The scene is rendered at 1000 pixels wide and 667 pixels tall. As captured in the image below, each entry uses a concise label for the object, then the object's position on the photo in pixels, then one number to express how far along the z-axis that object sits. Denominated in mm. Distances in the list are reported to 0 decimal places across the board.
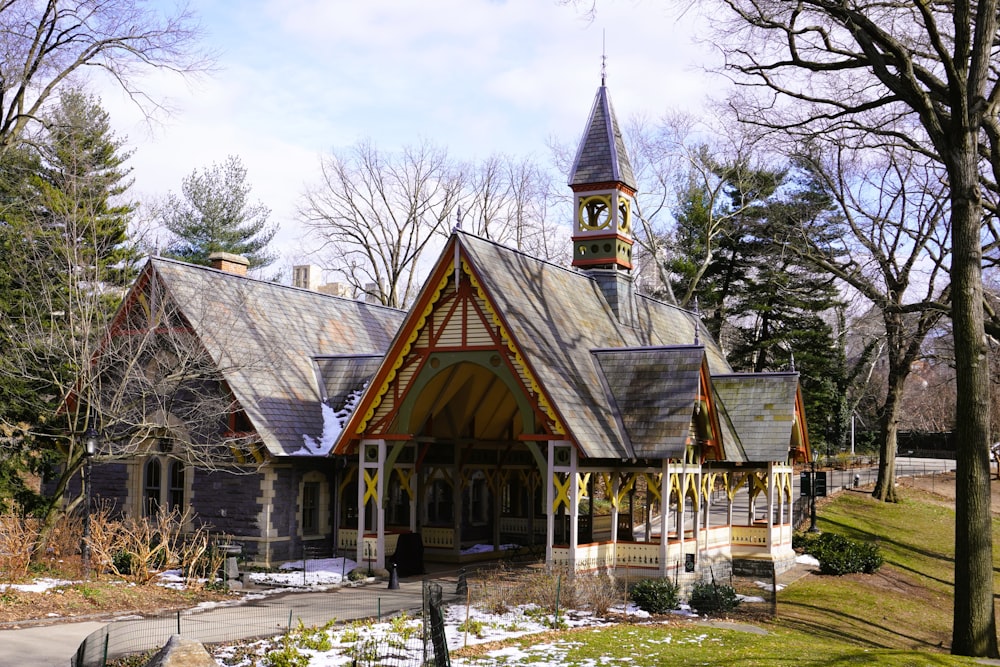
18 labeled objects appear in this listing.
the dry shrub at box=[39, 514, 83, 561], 22000
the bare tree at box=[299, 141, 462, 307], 56500
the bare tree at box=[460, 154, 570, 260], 58875
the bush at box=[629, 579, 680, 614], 20859
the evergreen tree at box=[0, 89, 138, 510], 21969
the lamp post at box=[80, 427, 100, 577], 20188
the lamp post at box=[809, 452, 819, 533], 35428
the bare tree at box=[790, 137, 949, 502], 34031
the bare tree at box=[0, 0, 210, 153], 26453
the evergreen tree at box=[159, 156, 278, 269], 55219
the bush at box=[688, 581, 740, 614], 21750
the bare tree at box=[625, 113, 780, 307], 49531
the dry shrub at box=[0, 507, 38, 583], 19922
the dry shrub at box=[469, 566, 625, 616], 19281
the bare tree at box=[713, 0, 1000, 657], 18516
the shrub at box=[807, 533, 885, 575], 29781
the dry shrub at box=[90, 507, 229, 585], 21031
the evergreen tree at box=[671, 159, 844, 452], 51531
